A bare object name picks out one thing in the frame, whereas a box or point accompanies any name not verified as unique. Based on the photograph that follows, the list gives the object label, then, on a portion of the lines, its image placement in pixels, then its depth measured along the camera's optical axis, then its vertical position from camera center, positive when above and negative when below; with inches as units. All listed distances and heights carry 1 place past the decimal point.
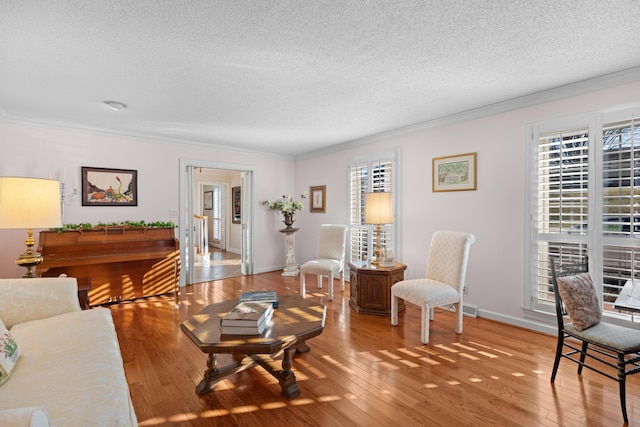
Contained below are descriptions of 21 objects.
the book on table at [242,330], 78.2 -29.8
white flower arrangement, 232.7 +3.7
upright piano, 138.9 -22.2
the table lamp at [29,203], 83.9 +1.7
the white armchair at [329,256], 167.0 -26.6
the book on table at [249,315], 78.5 -27.3
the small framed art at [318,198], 225.9 +8.8
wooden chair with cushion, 72.6 -29.5
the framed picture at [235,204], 333.4 +6.2
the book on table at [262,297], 99.4 -27.9
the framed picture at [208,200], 386.9 +11.4
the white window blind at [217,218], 369.4 -9.6
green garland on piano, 148.1 -7.9
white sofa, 46.5 -29.3
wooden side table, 141.6 -35.0
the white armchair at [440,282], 115.2 -29.0
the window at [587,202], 103.0 +3.3
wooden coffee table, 73.7 -31.2
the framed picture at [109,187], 169.0 +12.5
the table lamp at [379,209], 149.3 +0.6
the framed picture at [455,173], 143.2 +18.0
